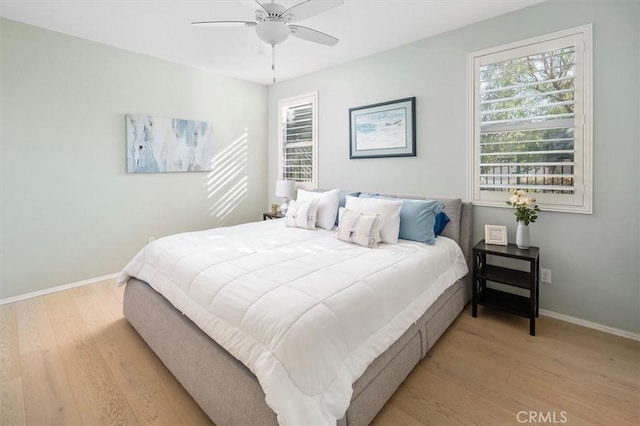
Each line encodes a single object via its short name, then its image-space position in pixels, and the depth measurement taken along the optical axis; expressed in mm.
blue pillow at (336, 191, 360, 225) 3476
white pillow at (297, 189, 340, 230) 3293
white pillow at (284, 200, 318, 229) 3227
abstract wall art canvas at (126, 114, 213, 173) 3658
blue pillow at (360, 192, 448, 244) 2682
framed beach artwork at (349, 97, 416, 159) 3342
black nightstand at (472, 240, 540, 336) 2354
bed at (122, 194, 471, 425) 1320
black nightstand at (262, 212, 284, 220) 4415
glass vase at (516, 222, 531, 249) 2562
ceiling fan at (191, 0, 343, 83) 2008
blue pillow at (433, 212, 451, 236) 2889
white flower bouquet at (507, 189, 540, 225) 2525
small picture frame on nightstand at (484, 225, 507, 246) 2689
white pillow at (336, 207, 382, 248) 2551
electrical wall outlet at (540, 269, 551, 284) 2639
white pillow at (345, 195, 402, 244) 2646
